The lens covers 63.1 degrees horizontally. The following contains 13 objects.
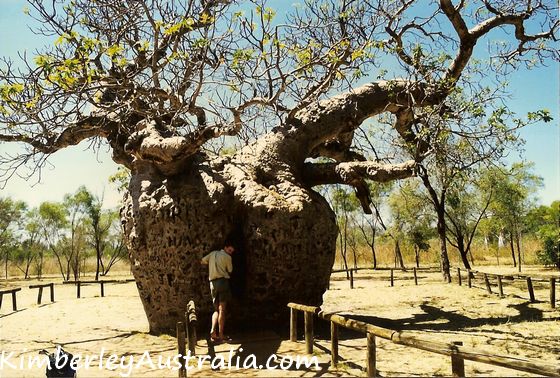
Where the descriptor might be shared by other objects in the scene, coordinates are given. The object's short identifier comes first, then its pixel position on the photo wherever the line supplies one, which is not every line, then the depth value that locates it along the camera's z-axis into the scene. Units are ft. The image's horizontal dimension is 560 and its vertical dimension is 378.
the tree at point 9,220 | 108.58
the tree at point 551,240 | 77.15
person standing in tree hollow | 22.44
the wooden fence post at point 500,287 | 40.55
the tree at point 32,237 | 121.90
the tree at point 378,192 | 89.15
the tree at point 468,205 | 84.13
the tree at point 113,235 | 118.03
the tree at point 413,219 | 84.43
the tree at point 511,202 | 86.28
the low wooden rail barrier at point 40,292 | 44.70
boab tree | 23.45
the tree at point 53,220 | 115.96
